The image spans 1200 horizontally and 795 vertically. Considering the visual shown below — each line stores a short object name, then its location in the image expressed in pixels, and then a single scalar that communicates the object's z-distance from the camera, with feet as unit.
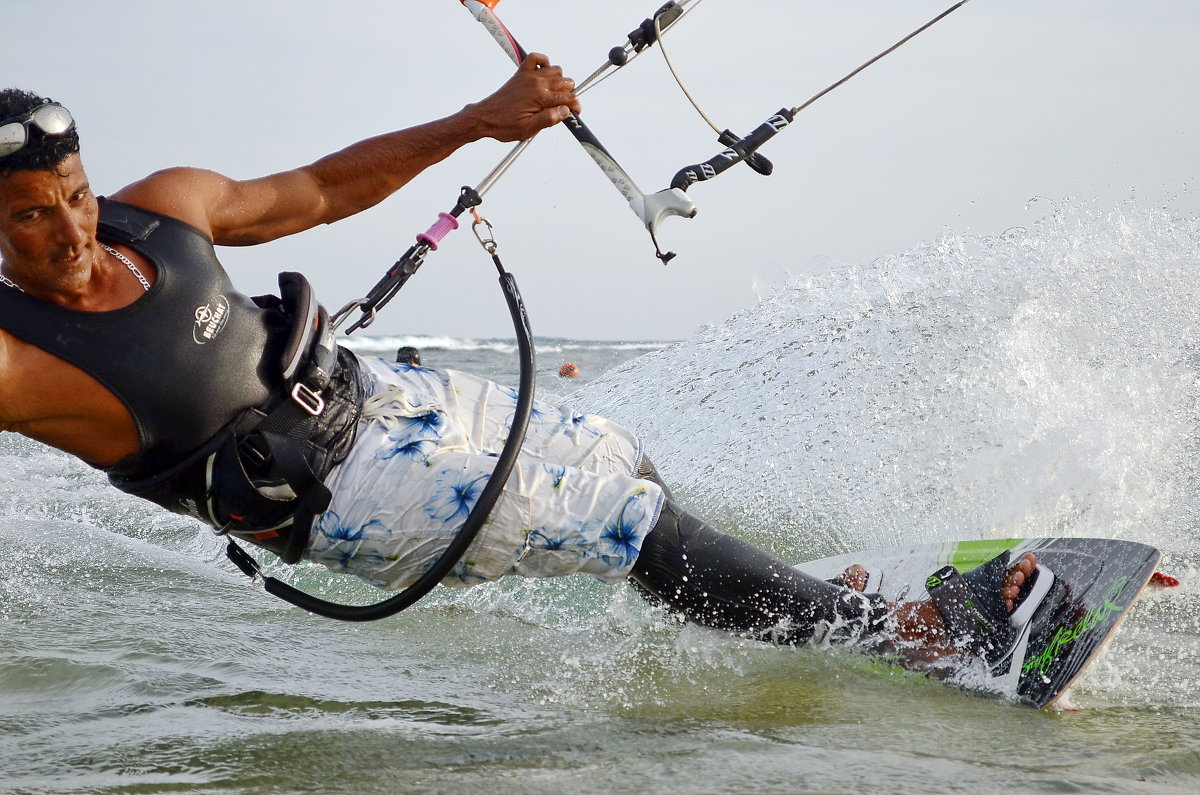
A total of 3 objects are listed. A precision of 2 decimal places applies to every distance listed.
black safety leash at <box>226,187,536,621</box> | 16.37
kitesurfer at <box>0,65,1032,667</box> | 15.26
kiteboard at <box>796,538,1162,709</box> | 19.95
